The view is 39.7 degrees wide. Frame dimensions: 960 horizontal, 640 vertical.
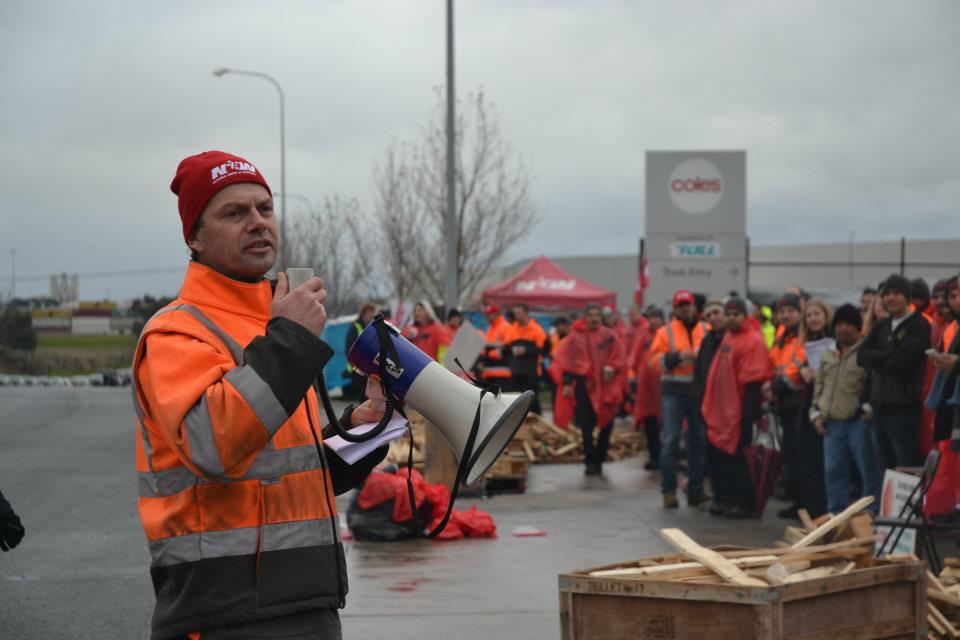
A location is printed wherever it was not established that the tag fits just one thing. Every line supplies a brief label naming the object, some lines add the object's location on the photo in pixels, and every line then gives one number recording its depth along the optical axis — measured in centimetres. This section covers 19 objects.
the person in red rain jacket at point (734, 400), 1198
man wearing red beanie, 285
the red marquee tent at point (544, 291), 2930
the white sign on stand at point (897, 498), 764
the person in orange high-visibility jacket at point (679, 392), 1270
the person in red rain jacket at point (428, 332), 1773
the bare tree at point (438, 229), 3553
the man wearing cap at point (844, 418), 1027
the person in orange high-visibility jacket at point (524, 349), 1925
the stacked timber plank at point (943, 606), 613
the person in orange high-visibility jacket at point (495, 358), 1852
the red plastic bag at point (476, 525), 1063
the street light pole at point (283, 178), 4517
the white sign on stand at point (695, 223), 1920
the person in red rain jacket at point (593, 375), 1545
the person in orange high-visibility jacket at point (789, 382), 1172
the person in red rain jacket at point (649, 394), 1579
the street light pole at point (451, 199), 2259
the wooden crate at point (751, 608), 515
